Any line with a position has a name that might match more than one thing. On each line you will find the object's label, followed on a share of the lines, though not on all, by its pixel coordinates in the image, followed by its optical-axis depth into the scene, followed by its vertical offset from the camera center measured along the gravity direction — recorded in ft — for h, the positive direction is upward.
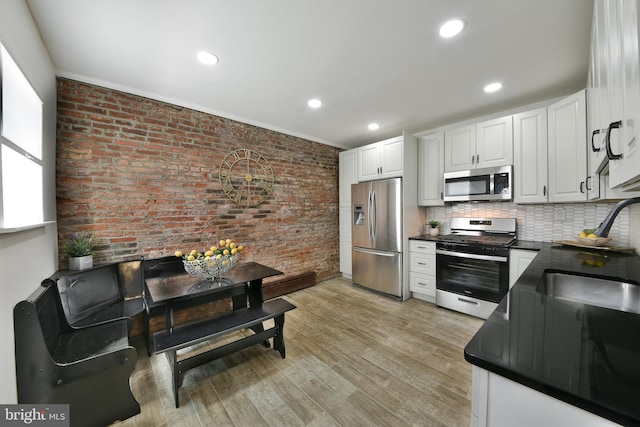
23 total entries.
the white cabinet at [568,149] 7.36 +1.95
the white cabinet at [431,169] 11.01 +1.94
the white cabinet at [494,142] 9.15 +2.68
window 4.20 +1.35
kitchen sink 3.93 -1.52
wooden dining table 5.86 -1.94
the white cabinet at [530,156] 8.40 +1.93
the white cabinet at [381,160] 11.28 +2.58
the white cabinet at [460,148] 10.07 +2.69
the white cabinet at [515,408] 1.64 -1.53
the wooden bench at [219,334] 5.37 -2.94
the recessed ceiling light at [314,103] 9.06 +4.26
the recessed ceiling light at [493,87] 7.88 +4.16
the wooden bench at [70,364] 4.23 -2.89
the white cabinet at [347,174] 13.44 +2.17
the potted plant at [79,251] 6.73 -1.07
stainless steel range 8.61 -2.22
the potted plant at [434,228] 11.51 -0.89
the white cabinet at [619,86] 2.07 +1.36
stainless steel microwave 9.20 +1.04
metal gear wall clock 10.18 +1.62
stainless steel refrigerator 11.12 -1.22
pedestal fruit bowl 6.31 -1.33
